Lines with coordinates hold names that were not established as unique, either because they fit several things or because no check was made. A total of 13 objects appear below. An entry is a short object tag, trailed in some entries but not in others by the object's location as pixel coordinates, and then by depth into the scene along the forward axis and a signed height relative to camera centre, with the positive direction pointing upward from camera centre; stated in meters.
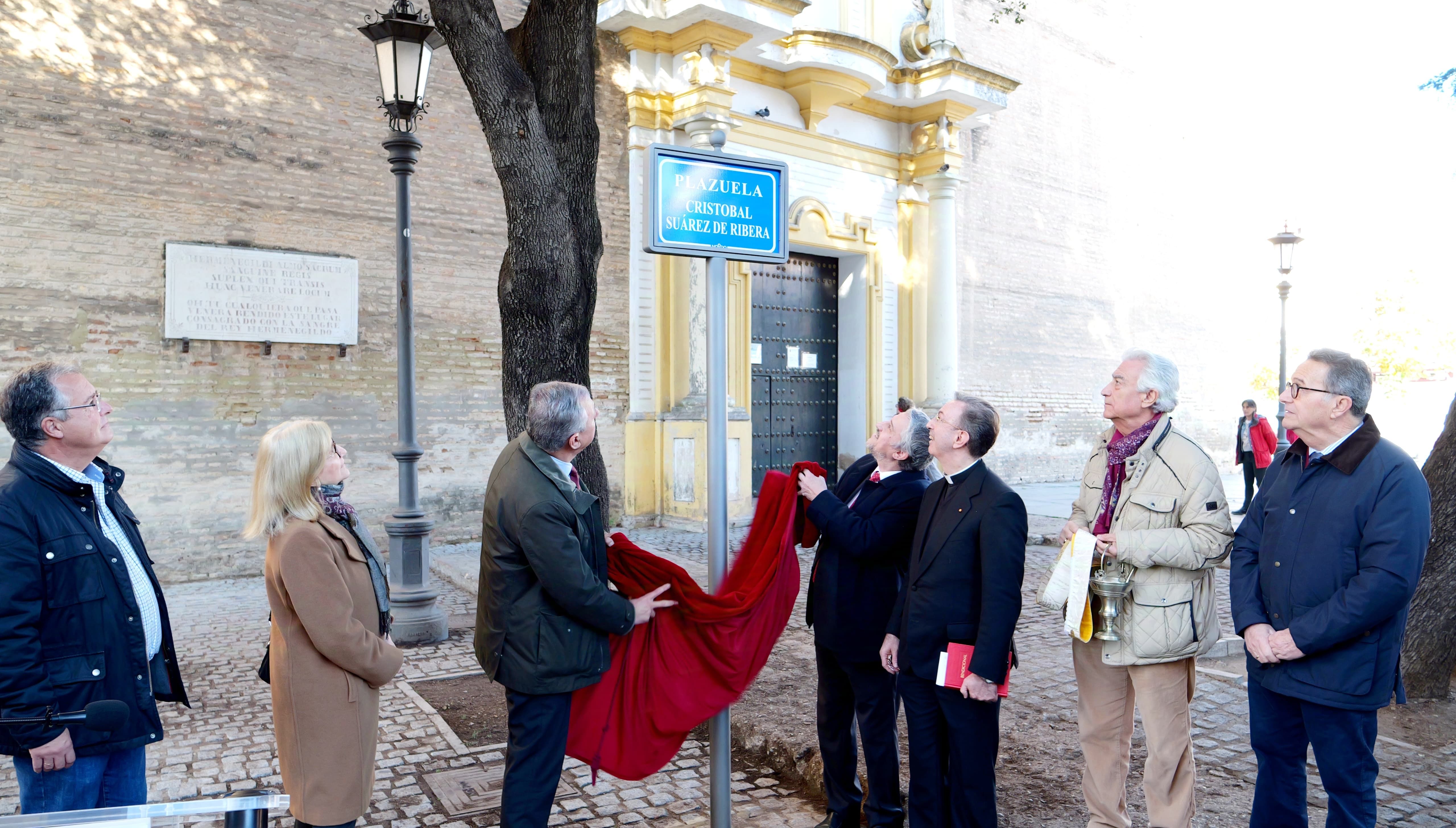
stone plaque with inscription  9.25 +0.89
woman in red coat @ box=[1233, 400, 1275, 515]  13.88 -0.85
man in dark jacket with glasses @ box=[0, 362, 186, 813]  2.70 -0.64
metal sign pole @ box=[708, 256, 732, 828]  3.59 -0.33
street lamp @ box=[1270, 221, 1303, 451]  17.06 +2.41
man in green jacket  3.26 -0.73
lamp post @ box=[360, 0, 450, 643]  7.01 +0.59
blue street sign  3.42 +0.66
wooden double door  14.38 +0.35
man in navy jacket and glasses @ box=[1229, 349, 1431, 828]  3.08 -0.67
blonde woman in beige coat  2.92 -0.77
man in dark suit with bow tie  3.78 -0.85
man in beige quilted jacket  3.47 -0.73
